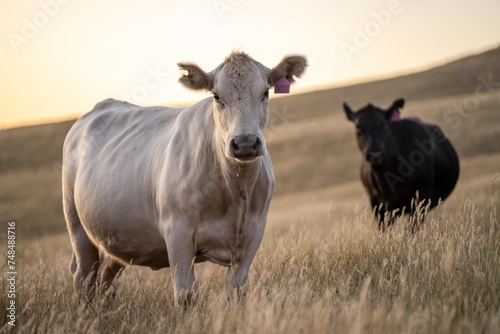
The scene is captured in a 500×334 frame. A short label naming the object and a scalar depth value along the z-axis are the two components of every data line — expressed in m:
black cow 20.68
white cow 10.02
